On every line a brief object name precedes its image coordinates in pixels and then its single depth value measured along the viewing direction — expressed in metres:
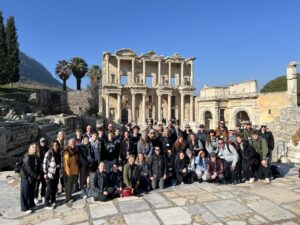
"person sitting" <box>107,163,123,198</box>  6.83
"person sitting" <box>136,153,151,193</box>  7.48
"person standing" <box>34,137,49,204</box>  6.71
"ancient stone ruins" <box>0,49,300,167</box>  29.58
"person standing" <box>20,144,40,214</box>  6.16
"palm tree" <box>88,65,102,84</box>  48.24
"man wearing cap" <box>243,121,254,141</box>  9.48
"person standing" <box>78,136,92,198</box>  7.02
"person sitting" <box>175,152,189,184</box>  7.89
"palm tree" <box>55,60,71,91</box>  47.78
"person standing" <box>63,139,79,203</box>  6.63
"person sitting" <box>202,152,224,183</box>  7.85
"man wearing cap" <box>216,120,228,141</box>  9.29
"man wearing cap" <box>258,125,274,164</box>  8.82
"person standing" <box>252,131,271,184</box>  8.22
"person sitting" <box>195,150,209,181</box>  7.92
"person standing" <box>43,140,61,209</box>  6.44
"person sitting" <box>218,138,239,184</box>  7.95
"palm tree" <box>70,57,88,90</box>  48.25
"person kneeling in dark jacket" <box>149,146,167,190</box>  7.56
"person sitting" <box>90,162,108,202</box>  6.61
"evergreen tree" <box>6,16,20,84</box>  40.25
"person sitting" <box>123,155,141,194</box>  7.02
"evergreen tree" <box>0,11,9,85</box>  38.69
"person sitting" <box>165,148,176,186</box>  7.86
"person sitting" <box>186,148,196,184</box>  8.00
